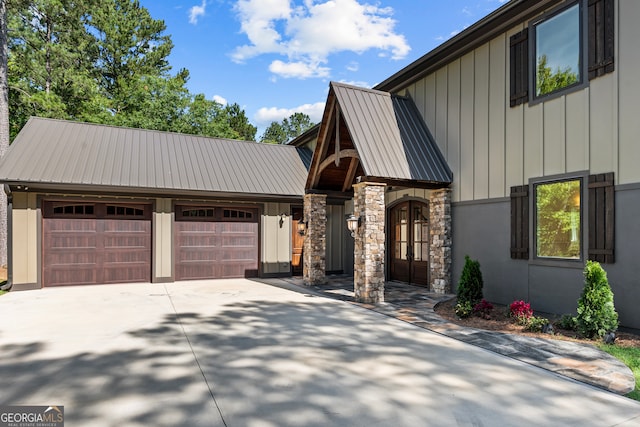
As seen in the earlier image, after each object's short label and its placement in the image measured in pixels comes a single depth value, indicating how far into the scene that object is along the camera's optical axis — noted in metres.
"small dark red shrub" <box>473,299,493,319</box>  6.75
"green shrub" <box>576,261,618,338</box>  5.39
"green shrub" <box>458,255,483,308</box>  6.95
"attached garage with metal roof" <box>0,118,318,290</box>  9.86
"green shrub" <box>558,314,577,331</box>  5.80
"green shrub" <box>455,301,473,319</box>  6.73
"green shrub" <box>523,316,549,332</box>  5.84
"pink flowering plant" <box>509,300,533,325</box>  6.12
